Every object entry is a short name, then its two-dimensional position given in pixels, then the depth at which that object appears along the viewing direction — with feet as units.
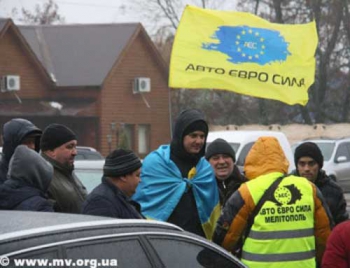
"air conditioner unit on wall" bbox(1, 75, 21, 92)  156.18
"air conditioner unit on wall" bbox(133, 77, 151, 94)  169.37
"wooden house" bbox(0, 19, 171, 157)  160.35
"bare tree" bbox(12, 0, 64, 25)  238.89
